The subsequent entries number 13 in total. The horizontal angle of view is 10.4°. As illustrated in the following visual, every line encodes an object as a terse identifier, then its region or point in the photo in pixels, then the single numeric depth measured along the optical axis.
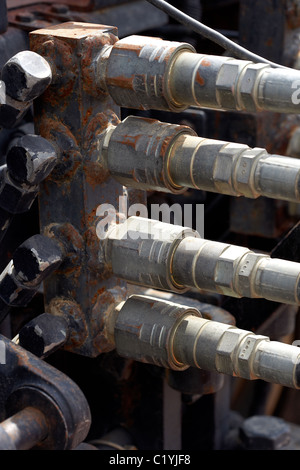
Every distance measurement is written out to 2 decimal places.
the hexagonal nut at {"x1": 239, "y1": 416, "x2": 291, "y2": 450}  1.28
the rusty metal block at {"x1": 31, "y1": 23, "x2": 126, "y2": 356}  1.01
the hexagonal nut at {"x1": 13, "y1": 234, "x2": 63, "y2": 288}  1.02
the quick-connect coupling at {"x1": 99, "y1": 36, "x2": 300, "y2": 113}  0.96
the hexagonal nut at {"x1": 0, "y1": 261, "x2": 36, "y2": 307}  1.03
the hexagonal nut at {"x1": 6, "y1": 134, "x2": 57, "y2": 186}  1.00
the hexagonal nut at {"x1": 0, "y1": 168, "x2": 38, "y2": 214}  1.01
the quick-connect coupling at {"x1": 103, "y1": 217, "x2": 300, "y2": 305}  0.99
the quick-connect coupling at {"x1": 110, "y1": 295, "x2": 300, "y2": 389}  1.00
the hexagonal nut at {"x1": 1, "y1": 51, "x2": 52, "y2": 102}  0.98
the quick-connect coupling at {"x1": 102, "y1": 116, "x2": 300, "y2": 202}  0.97
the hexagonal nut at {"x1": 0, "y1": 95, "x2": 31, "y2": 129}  0.99
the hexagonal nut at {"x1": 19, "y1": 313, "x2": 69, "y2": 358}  1.04
